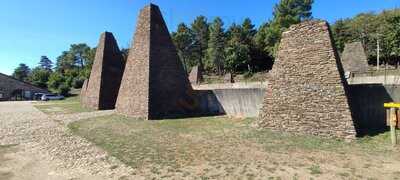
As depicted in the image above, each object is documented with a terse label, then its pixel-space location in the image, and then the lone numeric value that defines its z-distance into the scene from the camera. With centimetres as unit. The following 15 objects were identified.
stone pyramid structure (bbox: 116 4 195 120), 1470
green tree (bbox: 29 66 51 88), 6139
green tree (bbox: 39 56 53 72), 11406
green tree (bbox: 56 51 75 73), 8631
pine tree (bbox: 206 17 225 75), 5075
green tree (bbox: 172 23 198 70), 5800
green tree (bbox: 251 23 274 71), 4866
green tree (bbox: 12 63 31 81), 8625
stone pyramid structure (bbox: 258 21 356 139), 826
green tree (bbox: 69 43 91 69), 8581
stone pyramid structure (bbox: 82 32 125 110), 2114
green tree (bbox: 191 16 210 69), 5984
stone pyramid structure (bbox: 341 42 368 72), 2136
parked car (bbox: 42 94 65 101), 4239
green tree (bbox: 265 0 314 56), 4558
